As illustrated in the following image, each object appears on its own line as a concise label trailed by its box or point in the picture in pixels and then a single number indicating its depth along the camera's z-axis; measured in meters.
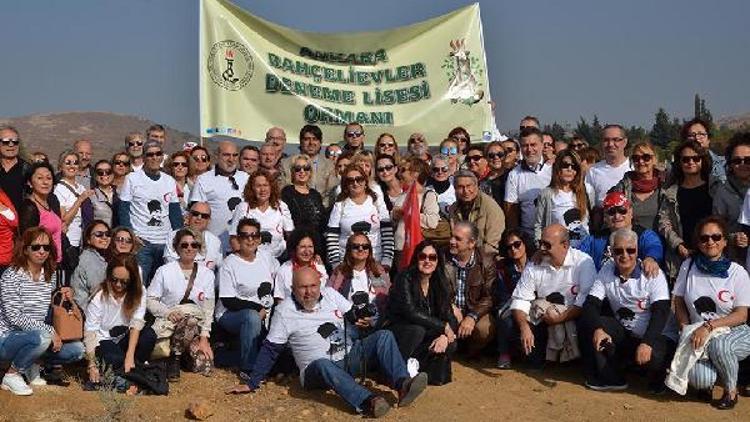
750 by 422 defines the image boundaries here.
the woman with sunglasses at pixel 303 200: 8.51
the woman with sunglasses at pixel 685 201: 7.66
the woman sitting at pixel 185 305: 7.67
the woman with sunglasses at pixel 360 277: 7.82
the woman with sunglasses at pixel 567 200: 8.10
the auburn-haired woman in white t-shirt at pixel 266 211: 8.23
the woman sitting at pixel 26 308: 7.08
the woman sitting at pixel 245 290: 7.81
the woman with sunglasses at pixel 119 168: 8.95
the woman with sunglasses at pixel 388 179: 8.73
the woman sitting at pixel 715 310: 7.00
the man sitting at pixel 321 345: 7.15
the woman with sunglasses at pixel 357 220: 8.26
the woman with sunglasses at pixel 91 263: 7.55
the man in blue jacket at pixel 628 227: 7.46
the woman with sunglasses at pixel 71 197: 8.37
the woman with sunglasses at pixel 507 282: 8.08
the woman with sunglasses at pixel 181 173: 9.20
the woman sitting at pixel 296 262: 7.82
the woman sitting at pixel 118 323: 7.41
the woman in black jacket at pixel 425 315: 7.56
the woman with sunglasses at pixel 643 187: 7.88
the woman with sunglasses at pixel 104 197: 8.67
